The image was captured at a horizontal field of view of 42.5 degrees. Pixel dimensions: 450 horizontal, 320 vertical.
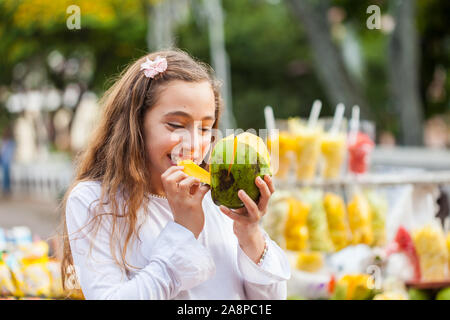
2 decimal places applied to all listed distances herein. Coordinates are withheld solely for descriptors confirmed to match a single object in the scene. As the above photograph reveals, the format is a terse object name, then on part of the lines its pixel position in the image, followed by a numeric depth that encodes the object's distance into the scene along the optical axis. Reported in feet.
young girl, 5.03
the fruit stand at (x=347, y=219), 11.43
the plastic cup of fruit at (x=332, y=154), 12.96
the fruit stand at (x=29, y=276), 9.19
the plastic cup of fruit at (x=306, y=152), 12.72
